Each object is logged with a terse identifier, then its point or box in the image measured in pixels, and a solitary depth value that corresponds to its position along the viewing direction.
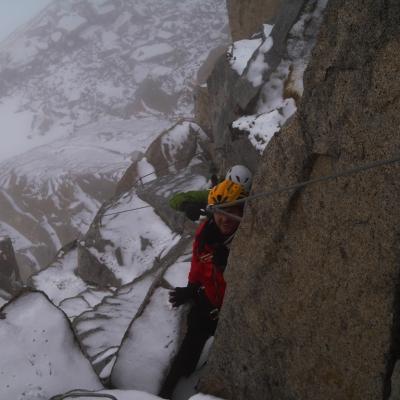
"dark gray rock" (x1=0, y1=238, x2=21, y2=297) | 20.84
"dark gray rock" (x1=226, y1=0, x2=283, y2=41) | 14.89
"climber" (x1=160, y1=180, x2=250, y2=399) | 3.35
